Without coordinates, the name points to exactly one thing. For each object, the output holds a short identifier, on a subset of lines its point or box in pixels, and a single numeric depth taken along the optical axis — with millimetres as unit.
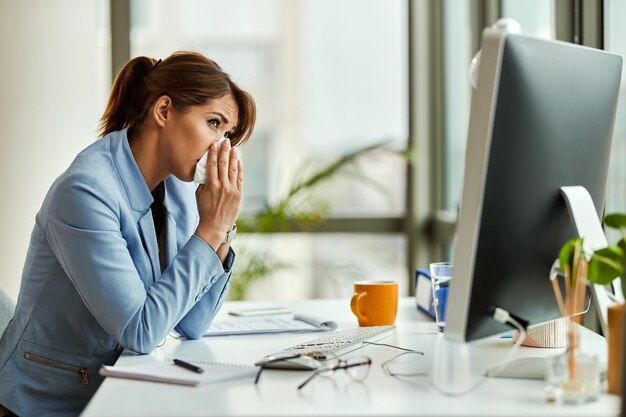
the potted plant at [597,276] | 2461
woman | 2823
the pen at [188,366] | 2618
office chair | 3144
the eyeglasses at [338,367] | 2592
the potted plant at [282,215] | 5212
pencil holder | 2424
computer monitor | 2422
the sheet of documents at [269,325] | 3065
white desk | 2403
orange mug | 3103
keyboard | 2650
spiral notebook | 2571
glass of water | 3011
